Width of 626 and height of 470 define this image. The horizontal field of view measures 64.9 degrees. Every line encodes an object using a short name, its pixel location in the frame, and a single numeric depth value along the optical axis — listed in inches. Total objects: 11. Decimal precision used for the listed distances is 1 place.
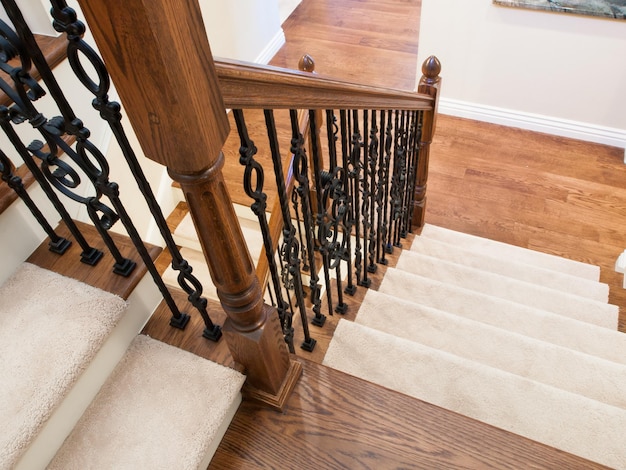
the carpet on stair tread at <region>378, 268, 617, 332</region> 83.4
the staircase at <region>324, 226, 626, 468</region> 57.9
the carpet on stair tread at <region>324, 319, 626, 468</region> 56.2
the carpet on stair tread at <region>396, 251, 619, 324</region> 93.0
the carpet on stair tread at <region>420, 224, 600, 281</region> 115.8
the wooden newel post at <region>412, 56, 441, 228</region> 86.5
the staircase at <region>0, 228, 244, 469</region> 41.2
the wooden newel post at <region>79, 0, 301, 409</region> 23.1
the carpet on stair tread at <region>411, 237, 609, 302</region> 104.5
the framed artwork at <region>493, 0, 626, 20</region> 123.6
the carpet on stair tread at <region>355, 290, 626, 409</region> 68.7
